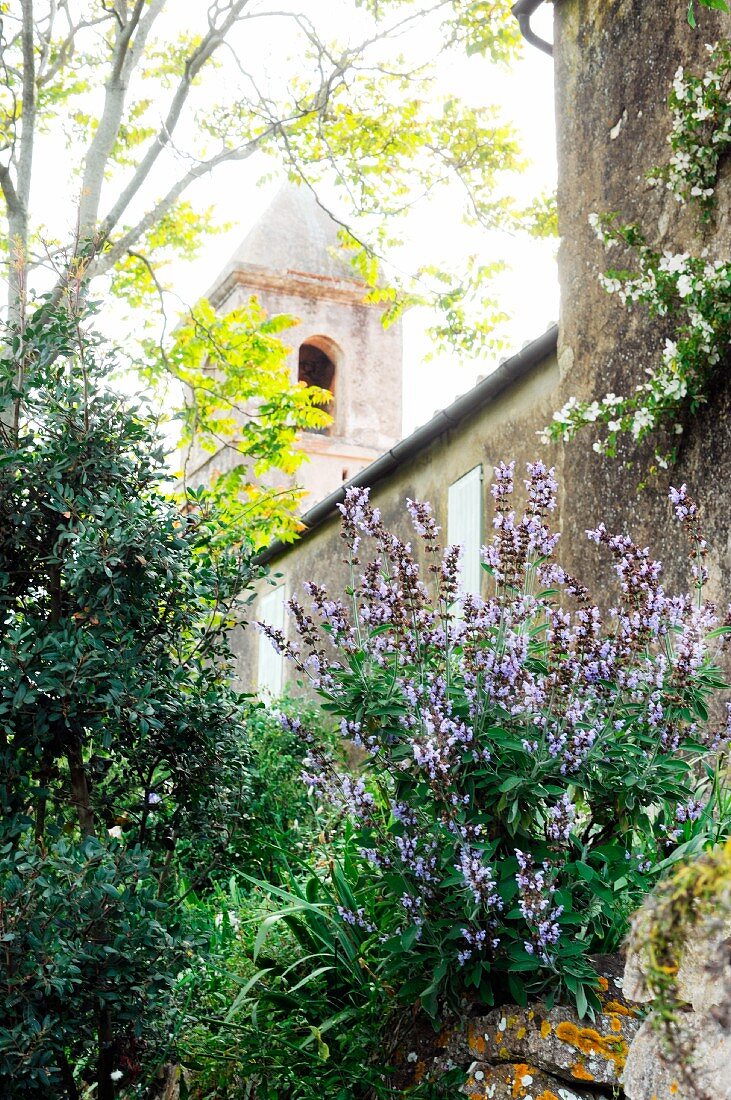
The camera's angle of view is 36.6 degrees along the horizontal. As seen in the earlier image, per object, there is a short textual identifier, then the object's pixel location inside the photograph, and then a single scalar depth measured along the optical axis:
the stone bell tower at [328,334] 20.23
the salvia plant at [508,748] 2.97
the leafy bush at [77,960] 2.83
